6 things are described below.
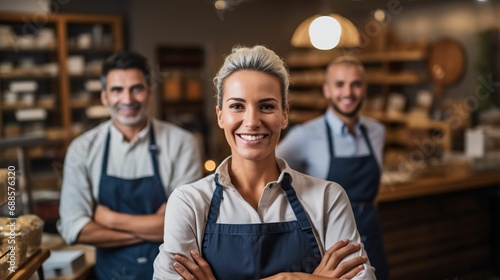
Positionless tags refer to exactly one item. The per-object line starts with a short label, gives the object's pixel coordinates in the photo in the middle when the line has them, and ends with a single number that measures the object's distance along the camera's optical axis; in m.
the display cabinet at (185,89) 7.69
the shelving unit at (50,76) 6.28
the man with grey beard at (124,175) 2.11
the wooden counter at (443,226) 4.02
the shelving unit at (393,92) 5.63
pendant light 4.20
